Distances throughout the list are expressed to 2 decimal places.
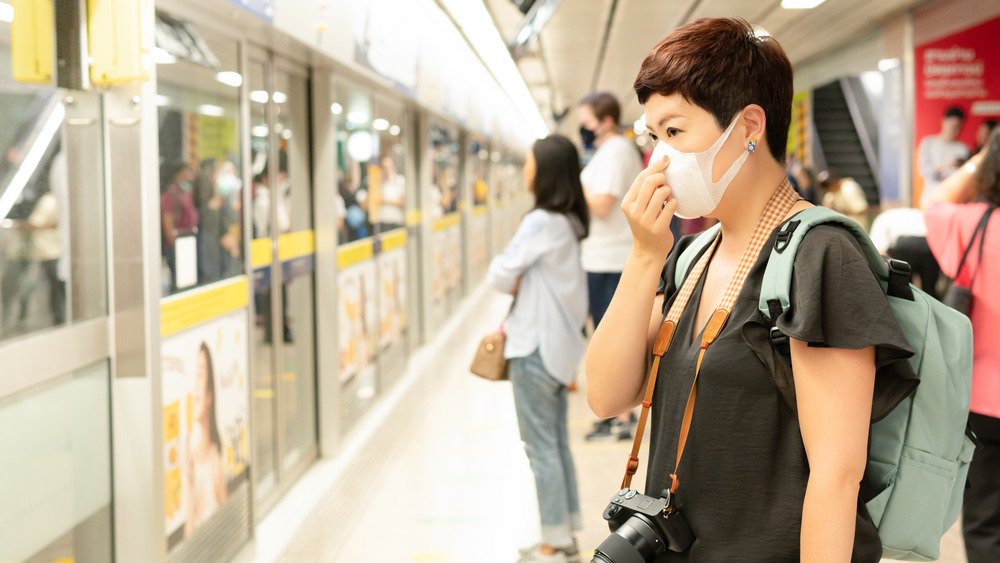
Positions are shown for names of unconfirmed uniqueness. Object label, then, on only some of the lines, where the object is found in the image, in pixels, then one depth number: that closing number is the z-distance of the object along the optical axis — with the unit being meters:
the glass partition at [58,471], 2.22
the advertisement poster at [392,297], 6.75
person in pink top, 2.64
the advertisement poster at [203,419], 3.03
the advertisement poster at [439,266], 9.29
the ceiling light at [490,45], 6.84
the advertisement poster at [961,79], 7.73
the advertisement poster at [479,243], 12.71
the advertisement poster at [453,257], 10.42
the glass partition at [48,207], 2.20
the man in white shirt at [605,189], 4.89
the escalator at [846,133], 10.69
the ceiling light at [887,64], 8.47
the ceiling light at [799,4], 7.34
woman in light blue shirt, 3.54
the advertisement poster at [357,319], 5.45
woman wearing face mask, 1.20
